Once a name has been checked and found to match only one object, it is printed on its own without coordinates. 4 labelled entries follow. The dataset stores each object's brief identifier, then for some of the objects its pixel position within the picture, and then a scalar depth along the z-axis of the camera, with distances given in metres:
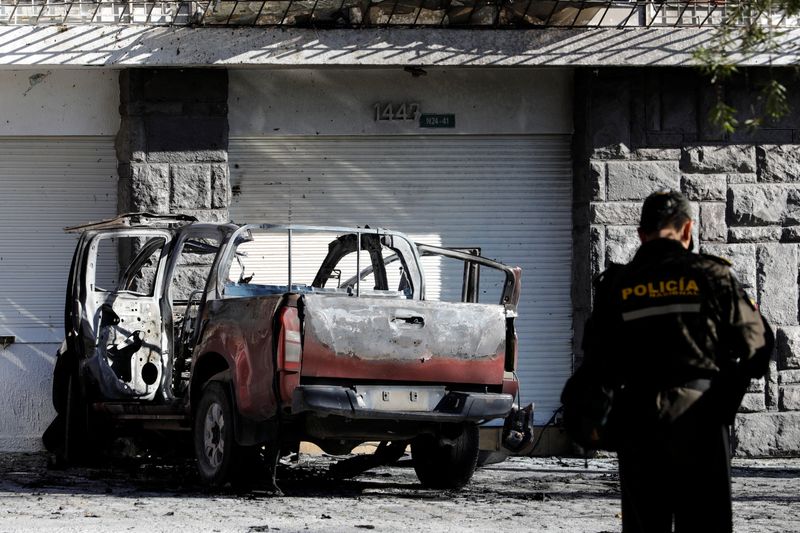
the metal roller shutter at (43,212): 28.83
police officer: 10.71
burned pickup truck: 18.93
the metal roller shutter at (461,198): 29.11
